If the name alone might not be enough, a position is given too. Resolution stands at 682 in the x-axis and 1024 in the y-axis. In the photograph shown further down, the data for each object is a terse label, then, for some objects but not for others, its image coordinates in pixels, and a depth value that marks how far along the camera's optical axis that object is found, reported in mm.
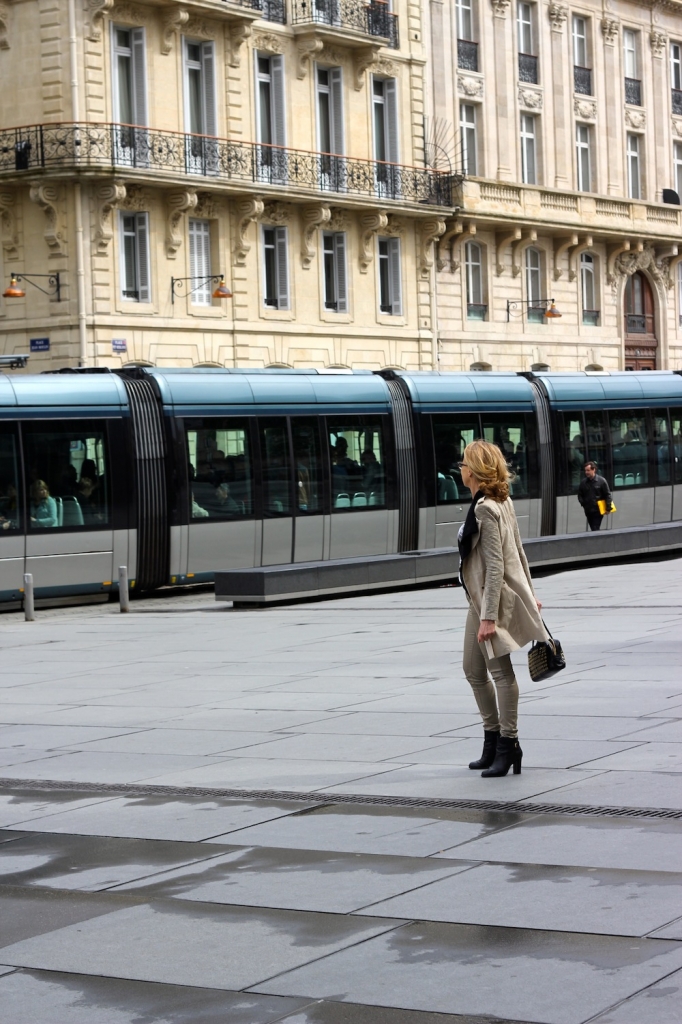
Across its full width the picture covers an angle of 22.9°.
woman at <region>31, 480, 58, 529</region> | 21531
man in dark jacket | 27297
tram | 21734
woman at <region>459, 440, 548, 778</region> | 8258
